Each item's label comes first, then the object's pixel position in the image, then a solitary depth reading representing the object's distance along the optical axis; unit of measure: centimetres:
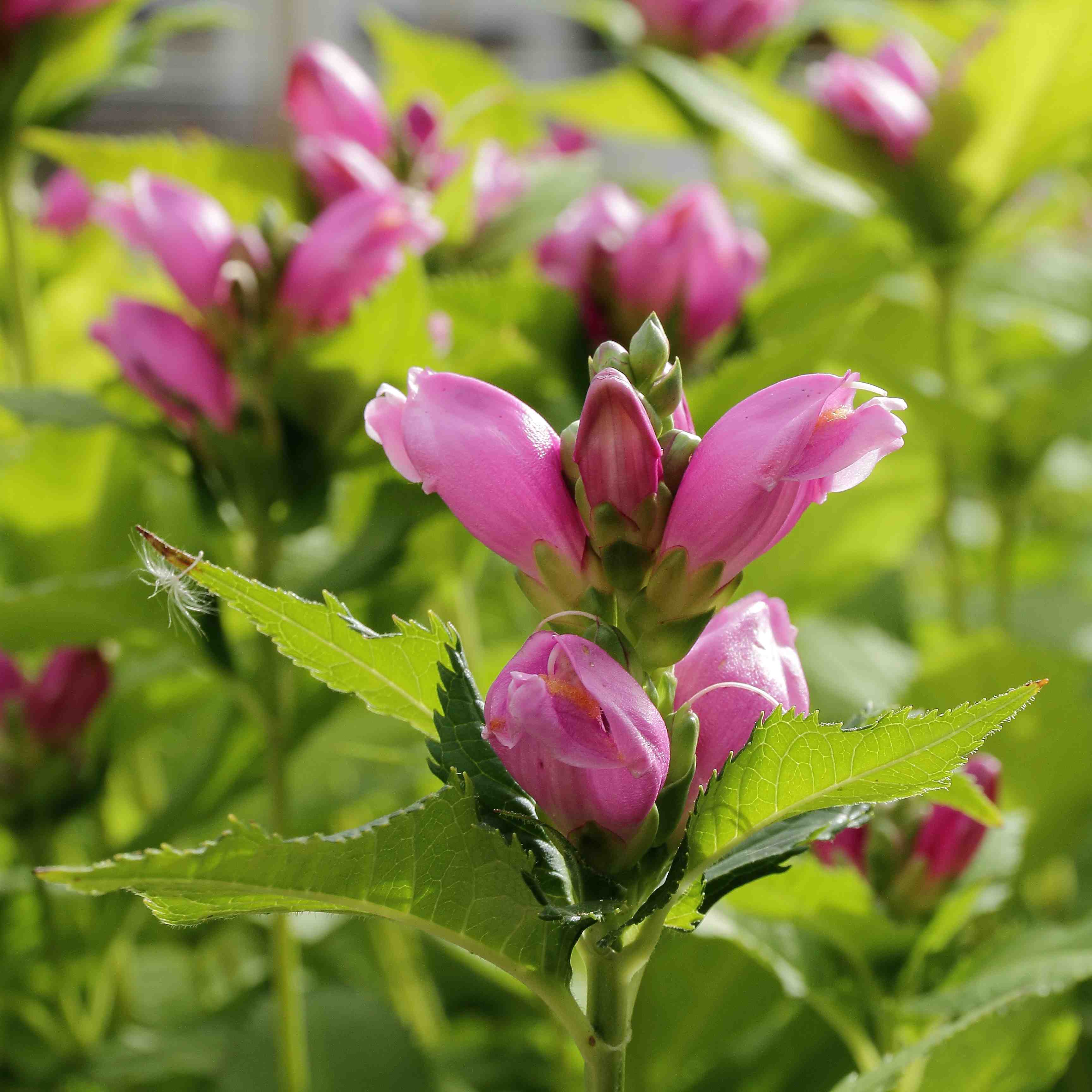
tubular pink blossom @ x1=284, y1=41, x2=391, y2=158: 101
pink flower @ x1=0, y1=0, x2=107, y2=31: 101
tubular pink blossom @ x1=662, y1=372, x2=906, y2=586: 69
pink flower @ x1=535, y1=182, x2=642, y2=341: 91
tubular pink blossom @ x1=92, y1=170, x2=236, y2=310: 83
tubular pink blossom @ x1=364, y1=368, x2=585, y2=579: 70
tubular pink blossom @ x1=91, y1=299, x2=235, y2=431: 82
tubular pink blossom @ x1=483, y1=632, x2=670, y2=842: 69
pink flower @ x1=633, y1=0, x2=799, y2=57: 124
